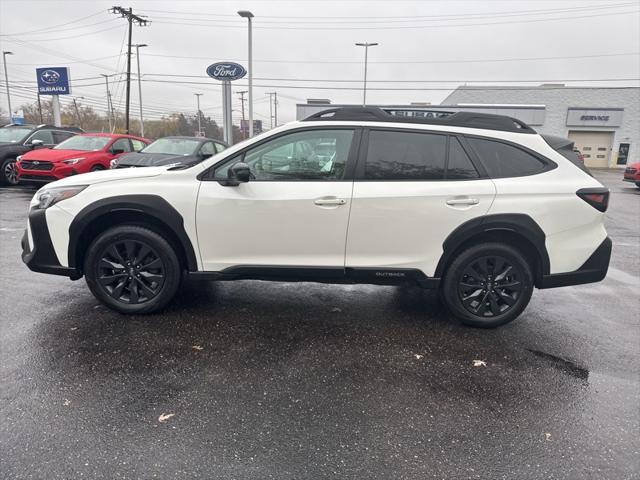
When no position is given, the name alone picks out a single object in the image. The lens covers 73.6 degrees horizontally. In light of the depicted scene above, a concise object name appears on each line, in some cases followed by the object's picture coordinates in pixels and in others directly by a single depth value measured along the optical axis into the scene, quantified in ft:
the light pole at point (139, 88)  133.08
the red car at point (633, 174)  54.85
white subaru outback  11.75
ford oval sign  66.39
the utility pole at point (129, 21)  106.47
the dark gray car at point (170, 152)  32.35
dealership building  118.42
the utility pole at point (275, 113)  293.12
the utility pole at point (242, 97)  267.68
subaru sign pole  75.92
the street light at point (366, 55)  104.45
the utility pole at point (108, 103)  225.35
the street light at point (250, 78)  66.69
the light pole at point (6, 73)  174.70
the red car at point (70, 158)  35.19
